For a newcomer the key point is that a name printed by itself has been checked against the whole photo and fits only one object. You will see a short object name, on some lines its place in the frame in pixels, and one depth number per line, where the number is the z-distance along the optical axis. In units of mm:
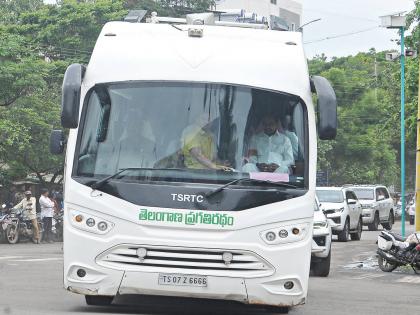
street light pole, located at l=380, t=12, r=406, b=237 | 27328
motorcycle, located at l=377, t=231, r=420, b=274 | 20781
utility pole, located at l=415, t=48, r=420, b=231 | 23953
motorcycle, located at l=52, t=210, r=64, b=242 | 34503
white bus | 10227
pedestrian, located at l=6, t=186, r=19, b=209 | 37781
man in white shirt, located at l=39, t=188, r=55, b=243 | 32312
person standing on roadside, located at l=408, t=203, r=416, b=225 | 55219
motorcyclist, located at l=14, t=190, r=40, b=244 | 31656
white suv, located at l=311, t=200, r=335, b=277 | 19016
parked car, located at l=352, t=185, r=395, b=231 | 41031
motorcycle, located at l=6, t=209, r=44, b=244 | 30953
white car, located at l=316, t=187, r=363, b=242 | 32312
